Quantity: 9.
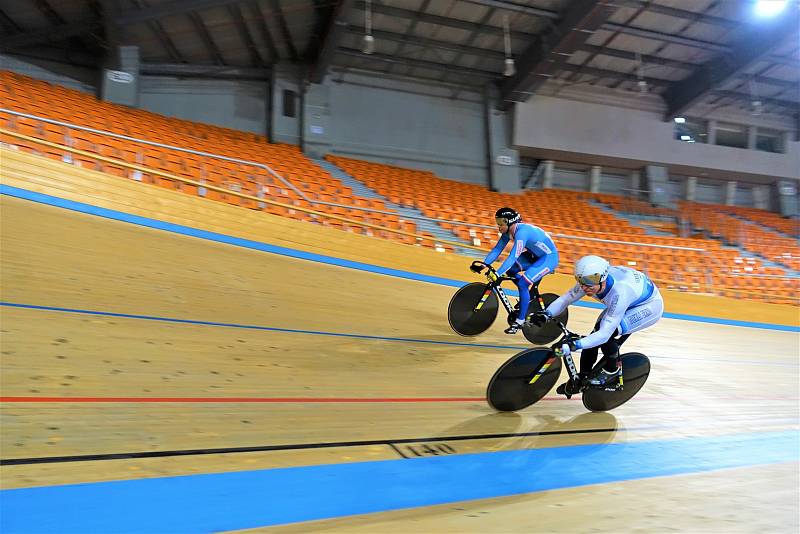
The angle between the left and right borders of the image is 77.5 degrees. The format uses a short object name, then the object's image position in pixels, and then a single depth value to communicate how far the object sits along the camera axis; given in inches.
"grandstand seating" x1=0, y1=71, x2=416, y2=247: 213.6
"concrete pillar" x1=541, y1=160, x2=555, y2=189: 568.4
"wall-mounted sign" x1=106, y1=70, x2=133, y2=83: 412.2
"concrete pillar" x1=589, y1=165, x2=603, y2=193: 590.6
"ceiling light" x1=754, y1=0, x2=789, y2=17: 354.0
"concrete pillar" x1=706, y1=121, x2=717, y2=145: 591.8
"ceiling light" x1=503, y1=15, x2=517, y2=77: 384.1
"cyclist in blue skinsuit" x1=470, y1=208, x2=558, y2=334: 150.9
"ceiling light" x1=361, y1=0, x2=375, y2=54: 348.4
